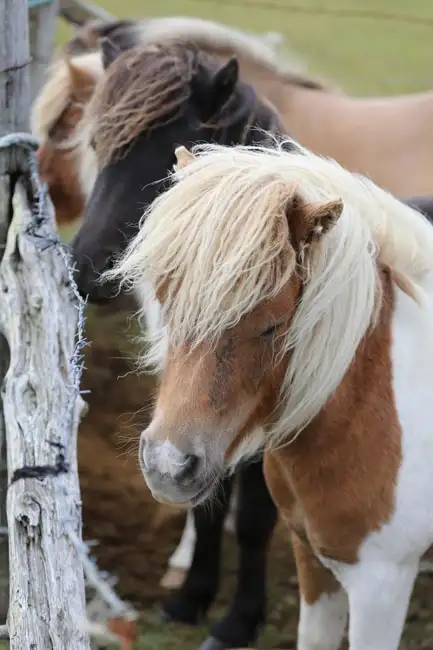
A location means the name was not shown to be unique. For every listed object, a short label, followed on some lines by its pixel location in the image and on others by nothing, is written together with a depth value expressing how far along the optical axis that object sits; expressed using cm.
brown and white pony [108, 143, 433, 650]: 278
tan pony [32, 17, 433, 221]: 662
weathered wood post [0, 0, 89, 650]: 251
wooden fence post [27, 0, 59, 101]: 680
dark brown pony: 459
